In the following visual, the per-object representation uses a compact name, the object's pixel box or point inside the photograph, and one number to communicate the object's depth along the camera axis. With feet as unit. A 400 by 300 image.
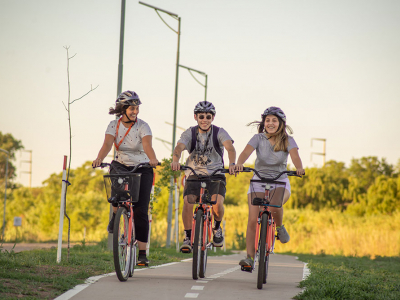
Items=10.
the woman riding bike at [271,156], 52.11
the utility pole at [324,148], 392.94
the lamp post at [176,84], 149.51
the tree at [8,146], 490.08
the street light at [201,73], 186.52
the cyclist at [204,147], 56.34
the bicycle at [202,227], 51.83
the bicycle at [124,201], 49.37
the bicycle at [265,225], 48.91
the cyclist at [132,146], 52.75
